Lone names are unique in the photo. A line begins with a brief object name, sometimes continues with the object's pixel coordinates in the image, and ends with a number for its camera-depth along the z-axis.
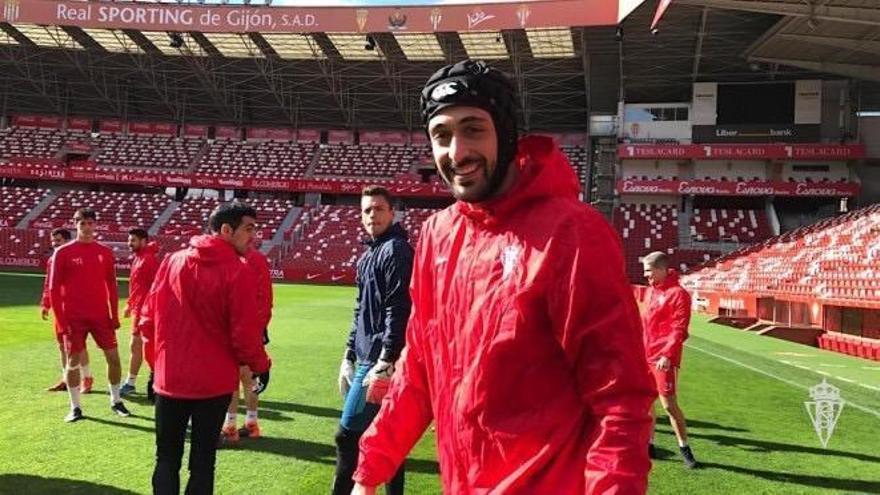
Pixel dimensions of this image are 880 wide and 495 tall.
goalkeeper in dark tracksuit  4.01
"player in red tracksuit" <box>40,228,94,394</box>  8.02
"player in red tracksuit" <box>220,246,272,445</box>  6.34
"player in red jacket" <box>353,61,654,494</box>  1.50
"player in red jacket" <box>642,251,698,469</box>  6.14
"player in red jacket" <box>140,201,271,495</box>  3.94
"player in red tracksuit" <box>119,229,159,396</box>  8.47
